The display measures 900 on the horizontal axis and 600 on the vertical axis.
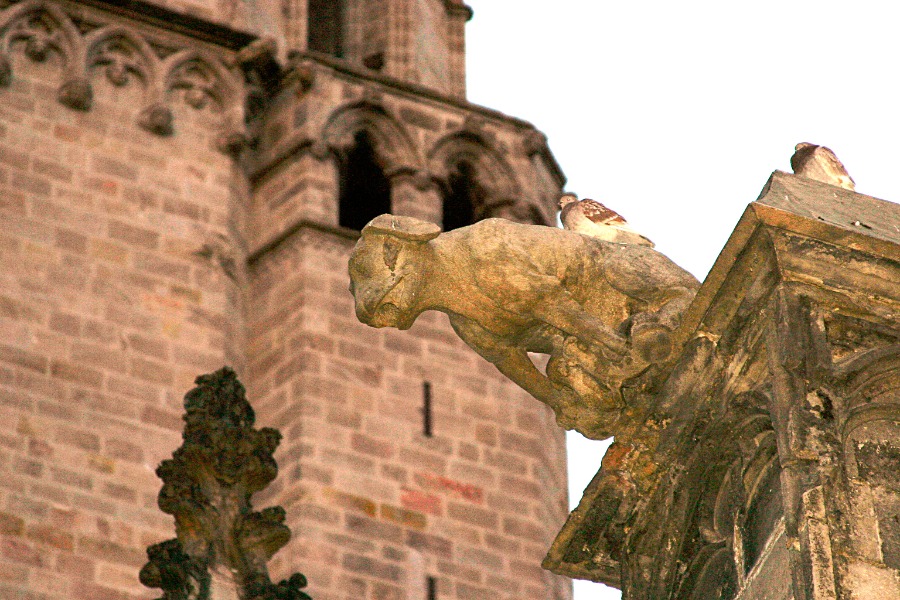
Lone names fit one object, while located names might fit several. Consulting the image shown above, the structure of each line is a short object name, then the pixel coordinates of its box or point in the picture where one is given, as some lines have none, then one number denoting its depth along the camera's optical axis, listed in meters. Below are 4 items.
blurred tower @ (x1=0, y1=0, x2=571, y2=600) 25.42
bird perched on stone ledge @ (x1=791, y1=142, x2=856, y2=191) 10.36
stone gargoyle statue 10.06
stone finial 14.26
